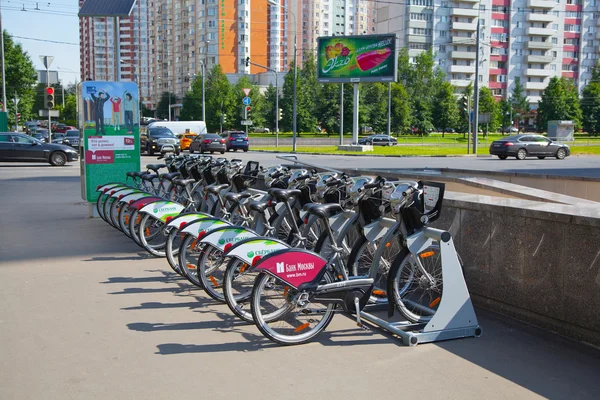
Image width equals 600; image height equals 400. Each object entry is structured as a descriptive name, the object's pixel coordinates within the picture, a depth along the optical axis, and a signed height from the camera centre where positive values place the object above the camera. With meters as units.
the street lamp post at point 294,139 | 44.50 -0.49
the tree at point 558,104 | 81.12 +3.51
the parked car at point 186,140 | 43.44 -0.53
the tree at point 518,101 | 94.38 +4.48
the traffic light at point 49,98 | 29.28 +1.44
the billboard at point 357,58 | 45.59 +5.08
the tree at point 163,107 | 111.28 +4.06
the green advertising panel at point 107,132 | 11.92 -0.01
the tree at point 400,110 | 76.88 +2.57
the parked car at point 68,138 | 44.51 -0.52
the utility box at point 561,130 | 64.56 +0.31
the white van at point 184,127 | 48.03 +0.34
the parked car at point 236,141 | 44.47 -0.60
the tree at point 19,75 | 60.91 +5.15
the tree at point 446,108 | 81.94 +3.03
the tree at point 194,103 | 83.56 +3.59
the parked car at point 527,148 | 36.78 -0.81
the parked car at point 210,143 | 40.56 -0.69
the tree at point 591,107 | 82.62 +3.20
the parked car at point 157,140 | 36.41 -0.46
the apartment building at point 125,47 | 134.75 +17.97
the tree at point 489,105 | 83.19 +3.45
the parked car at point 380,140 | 61.53 -0.69
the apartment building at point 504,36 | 98.44 +14.38
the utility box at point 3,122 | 38.94 +0.53
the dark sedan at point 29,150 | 28.25 -0.79
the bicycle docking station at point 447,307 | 5.15 -1.34
